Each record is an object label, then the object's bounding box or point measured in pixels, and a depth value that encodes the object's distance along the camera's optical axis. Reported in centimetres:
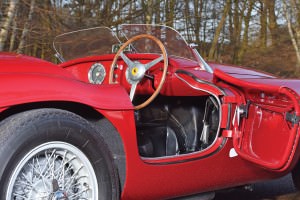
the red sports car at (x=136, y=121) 281
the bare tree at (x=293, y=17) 1716
